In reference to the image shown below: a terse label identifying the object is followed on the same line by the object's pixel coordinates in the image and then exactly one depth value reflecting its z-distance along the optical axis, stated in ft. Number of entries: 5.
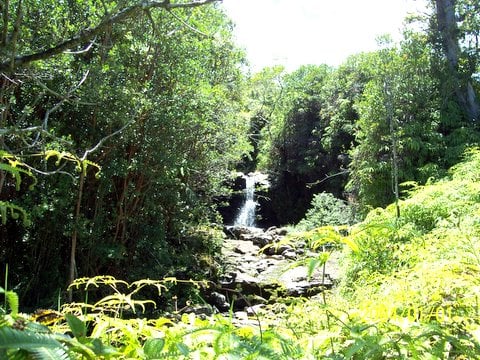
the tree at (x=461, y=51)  38.73
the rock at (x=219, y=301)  27.45
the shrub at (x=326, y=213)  42.16
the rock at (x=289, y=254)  37.02
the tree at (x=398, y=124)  35.17
